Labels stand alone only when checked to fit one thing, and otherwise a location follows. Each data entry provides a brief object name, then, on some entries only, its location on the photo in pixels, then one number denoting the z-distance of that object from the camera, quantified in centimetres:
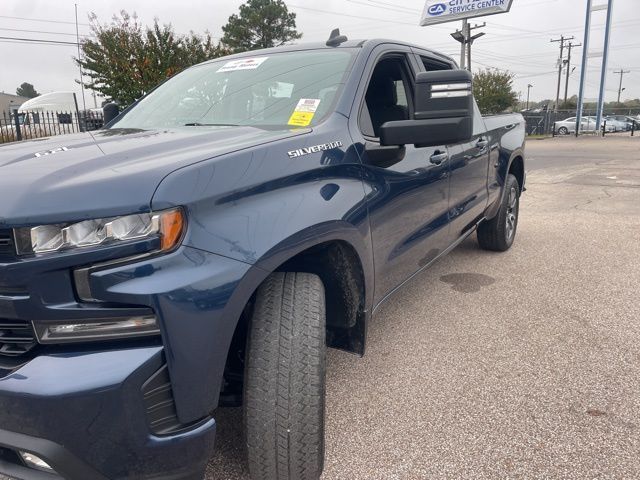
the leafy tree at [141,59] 1339
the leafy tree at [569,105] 5841
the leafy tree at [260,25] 3981
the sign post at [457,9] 2566
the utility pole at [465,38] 2603
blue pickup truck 139
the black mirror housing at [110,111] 381
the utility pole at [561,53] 5808
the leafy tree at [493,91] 3747
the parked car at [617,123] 3712
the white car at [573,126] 3523
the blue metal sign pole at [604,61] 2855
